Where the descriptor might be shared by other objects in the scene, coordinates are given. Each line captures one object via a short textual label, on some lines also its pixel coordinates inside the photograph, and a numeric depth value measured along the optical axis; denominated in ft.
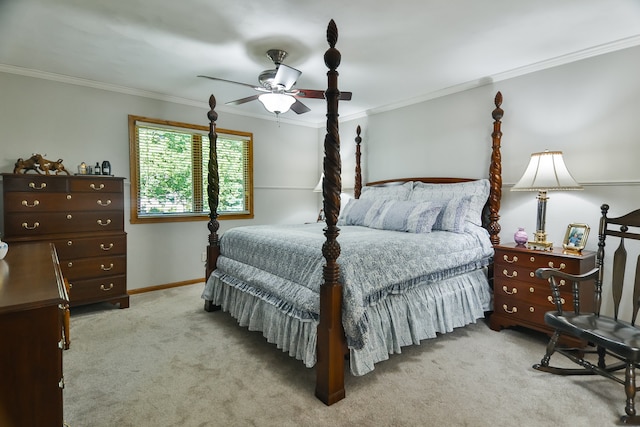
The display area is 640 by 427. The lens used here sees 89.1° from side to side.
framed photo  8.67
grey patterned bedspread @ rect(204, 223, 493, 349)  6.72
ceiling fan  8.79
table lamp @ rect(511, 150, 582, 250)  8.63
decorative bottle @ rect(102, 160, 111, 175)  11.50
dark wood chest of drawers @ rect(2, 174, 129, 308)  9.78
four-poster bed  6.34
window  13.08
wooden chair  6.13
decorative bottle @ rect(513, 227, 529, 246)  9.51
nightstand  8.36
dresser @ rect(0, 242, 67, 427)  3.42
